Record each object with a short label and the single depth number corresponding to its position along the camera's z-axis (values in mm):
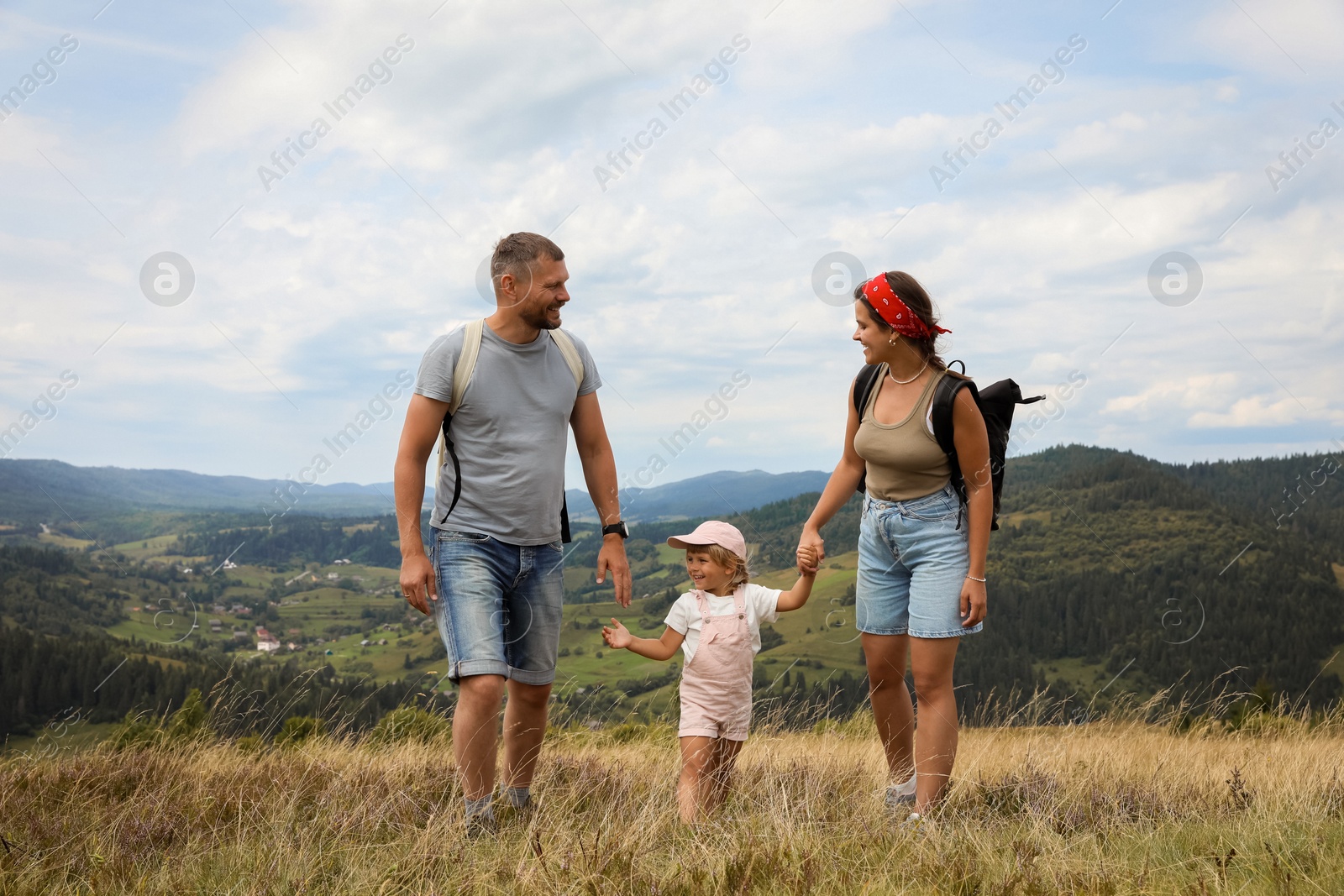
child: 3848
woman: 3807
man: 3781
